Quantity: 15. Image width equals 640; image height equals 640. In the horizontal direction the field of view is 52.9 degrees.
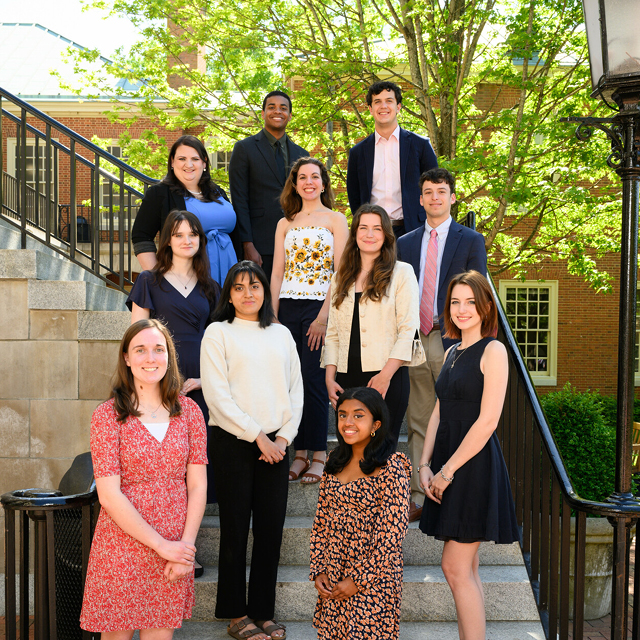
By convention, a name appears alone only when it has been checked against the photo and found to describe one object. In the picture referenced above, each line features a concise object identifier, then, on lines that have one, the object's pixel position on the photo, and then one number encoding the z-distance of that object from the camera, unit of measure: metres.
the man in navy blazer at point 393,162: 4.11
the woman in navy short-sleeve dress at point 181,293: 3.33
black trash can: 2.69
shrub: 5.69
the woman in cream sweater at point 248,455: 2.96
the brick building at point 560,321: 14.50
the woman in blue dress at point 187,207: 3.74
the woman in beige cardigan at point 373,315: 3.26
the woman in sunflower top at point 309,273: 3.72
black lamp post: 2.53
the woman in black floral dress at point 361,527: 2.51
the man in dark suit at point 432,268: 3.62
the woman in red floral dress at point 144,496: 2.40
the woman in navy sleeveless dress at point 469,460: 2.62
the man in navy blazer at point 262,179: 4.26
